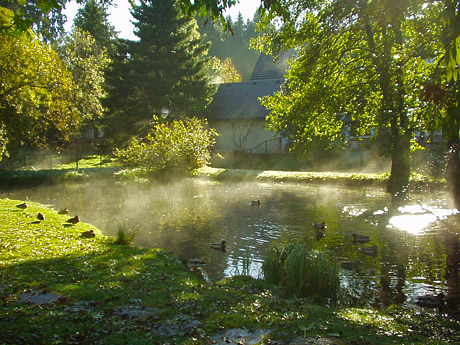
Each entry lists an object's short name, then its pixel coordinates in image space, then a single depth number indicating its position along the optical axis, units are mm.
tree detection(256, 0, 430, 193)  15961
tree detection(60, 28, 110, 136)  40438
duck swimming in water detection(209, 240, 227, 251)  10617
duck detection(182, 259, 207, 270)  8855
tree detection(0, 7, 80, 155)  20750
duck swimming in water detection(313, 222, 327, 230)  12586
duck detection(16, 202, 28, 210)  13711
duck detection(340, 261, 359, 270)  9055
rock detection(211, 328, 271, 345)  4977
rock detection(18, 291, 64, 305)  5855
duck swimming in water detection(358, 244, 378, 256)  10109
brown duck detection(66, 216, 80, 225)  11684
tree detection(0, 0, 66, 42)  8188
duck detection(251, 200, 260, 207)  17414
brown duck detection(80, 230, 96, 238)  10188
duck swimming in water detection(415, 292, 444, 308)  6934
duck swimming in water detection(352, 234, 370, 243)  11102
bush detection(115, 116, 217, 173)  25438
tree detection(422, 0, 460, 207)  5125
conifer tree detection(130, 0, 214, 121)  33875
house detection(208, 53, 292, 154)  36750
